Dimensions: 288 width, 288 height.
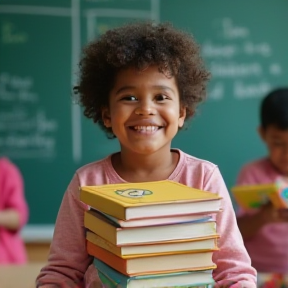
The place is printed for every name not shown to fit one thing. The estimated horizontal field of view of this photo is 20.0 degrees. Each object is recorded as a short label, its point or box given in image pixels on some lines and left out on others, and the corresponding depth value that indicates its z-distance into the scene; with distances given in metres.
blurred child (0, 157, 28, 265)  3.28
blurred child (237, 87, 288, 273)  2.88
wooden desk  2.20
